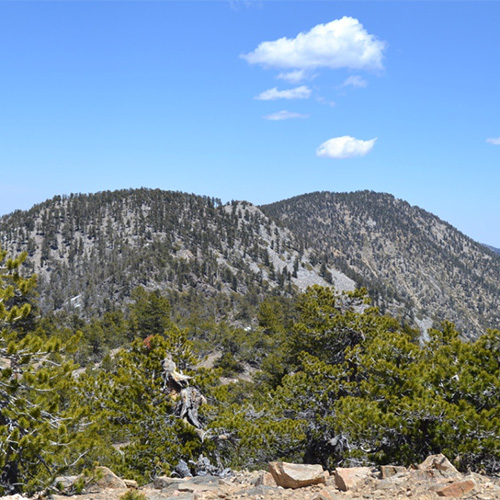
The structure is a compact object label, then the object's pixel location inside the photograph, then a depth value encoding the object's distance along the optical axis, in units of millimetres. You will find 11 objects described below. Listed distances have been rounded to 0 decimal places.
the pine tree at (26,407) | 9445
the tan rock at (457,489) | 8234
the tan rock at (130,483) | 12150
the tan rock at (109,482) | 11276
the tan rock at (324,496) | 8301
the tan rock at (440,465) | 9453
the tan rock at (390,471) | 9992
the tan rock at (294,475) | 9867
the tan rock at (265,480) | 10117
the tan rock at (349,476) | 9477
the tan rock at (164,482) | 11500
